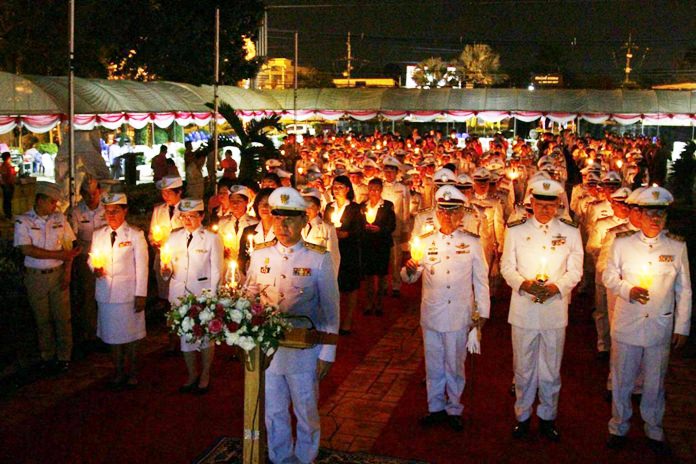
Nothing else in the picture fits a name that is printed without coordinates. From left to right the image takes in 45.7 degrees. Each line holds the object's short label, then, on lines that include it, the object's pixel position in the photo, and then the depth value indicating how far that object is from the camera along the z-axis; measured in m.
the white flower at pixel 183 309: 4.96
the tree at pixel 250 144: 18.38
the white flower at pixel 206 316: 4.88
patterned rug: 6.40
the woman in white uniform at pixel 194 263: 8.05
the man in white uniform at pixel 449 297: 7.07
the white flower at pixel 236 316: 4.83
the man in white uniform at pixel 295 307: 5.65
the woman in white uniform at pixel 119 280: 8.11
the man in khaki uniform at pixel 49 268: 8.48
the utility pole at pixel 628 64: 80.38
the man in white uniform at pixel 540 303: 6.82
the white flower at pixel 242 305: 4.88
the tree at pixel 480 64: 87.50
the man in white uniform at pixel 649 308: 6.58
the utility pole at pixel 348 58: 81.91
